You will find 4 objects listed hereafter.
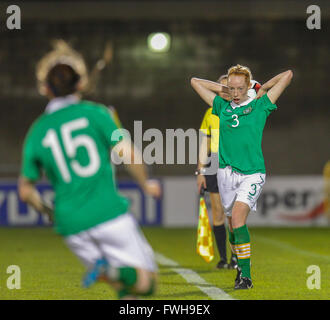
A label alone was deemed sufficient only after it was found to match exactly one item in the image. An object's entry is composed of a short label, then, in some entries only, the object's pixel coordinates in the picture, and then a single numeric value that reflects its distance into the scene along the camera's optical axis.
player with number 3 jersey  16.16
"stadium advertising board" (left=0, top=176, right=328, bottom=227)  37.28
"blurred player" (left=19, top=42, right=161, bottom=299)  9.73
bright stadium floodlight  49.25
